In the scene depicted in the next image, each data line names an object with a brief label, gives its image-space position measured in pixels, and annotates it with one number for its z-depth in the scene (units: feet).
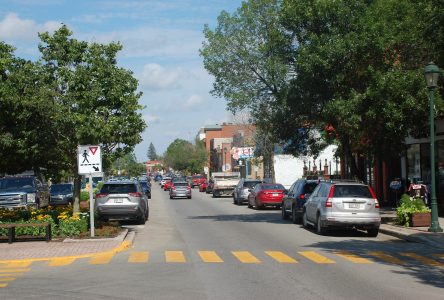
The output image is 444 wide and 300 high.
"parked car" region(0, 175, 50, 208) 97.45
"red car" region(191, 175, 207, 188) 290.11
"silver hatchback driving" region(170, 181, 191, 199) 166.09
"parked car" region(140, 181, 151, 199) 164.84
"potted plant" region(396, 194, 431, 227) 67.41
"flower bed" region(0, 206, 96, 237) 60.85
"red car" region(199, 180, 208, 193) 229.13
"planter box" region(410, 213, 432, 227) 67.26
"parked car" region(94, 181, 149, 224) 77.71
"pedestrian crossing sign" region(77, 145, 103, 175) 59.77
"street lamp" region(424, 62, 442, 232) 60.75
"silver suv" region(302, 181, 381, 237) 61.77
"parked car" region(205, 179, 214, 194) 202.76
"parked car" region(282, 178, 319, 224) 77.87
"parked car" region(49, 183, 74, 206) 125.90
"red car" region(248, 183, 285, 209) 109.81
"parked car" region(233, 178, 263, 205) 127.85
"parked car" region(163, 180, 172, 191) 256.21
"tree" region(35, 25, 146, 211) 61.46
